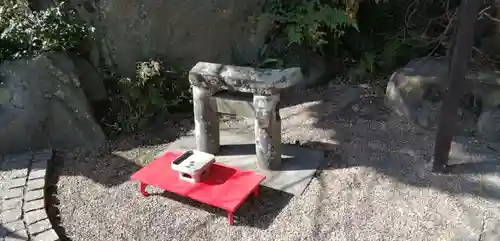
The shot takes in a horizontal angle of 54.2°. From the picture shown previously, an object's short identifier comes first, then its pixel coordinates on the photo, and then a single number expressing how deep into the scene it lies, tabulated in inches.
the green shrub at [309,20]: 251.0
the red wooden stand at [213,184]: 164.6
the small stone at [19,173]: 185.3
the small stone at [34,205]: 167.2
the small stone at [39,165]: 190.1
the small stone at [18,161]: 191.5
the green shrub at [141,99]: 224.7
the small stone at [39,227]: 157.0
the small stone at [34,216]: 161.5
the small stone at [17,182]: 179.0
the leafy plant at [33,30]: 208.1
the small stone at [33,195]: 172.4
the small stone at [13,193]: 173.6
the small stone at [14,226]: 157.7
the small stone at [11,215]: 162.2
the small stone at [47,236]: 153.8
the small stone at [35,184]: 178.1
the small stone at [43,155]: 196.9
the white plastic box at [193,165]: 172.6
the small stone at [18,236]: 154.0
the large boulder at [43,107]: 202.1
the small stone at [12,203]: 168.1
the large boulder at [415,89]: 228.7
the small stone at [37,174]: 184.2
